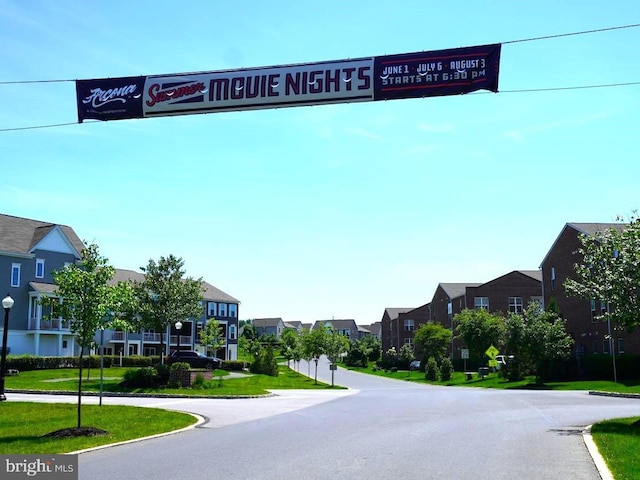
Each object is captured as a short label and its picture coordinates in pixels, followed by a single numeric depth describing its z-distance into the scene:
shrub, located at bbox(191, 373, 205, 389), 31.88
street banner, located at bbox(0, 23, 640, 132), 12.42
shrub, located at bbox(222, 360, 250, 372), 55.16
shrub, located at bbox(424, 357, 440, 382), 58.84
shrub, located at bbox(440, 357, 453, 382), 57.22
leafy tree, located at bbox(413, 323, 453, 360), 69.62
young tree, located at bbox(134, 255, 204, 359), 34.19
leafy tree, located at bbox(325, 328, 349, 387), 52.47
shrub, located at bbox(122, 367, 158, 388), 31.75
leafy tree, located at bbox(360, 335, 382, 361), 115.87
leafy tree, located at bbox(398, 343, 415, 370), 85.06
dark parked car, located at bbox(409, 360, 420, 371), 80.47
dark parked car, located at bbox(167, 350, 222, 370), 46.70
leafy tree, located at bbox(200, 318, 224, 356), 60.91
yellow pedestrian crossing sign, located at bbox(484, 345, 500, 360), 50.29
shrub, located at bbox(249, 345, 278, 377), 54.41
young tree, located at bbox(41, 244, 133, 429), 15.42
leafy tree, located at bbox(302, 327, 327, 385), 53.47
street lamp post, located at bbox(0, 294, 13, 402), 22.60
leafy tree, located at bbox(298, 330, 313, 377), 55.62
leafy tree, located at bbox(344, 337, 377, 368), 105.50
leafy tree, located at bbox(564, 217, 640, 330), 16.86
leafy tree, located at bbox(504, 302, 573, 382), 43.41
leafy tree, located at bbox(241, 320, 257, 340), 141.88
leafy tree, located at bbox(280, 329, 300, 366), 70.94
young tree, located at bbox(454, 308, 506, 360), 56.72
